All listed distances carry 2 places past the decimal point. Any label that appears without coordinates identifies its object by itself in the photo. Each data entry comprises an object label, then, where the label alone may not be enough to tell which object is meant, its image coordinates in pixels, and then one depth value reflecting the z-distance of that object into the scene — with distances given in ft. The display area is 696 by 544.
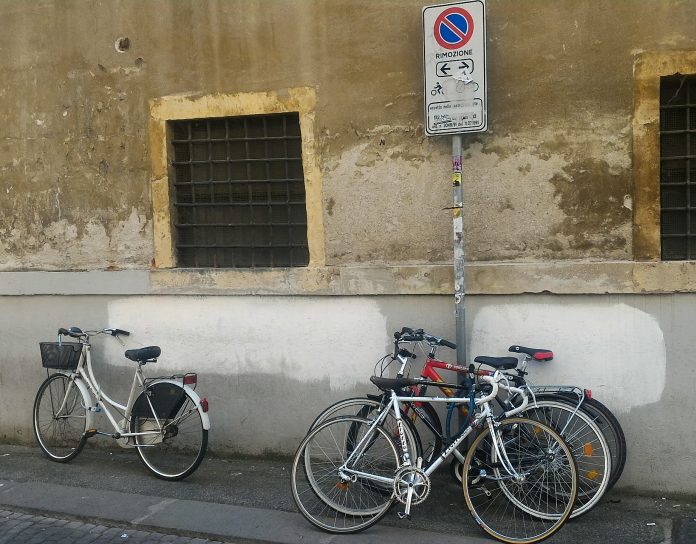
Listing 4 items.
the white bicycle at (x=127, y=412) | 19.19
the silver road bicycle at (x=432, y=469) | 14.94
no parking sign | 17.06
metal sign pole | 17.43
